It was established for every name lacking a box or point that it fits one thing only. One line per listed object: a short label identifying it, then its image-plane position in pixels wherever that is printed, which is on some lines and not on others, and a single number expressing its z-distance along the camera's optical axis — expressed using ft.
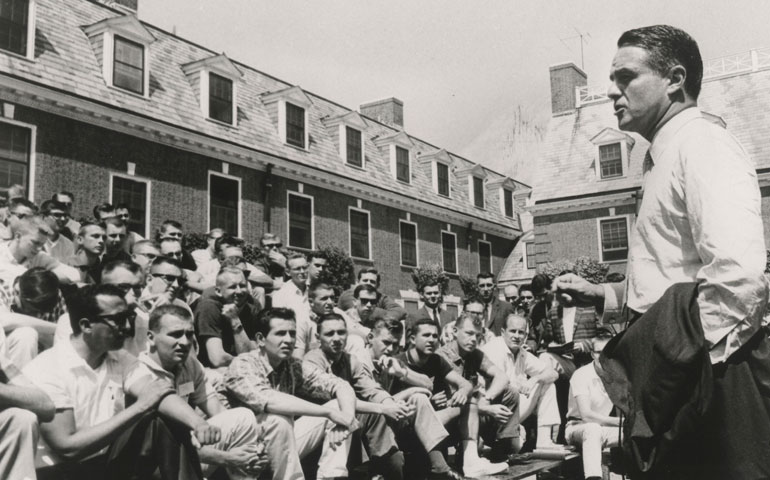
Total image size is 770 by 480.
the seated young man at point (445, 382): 22.00
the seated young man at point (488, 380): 24.45
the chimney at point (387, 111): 95.86
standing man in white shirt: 6.08
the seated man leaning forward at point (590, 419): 21.20
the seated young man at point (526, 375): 26.30
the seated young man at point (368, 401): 19.02
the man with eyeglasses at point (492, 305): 34.30
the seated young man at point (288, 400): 16.40
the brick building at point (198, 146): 46.01
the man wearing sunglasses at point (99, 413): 12.79
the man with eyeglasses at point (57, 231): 25.22
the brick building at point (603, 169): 86.12
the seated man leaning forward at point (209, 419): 15.40
